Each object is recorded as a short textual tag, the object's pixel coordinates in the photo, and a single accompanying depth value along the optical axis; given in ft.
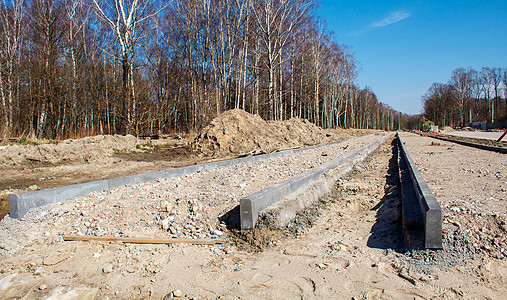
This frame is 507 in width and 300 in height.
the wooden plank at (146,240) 9.68
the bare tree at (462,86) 196.44
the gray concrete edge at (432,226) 7.76
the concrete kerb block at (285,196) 10.38
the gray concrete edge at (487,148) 32.63
